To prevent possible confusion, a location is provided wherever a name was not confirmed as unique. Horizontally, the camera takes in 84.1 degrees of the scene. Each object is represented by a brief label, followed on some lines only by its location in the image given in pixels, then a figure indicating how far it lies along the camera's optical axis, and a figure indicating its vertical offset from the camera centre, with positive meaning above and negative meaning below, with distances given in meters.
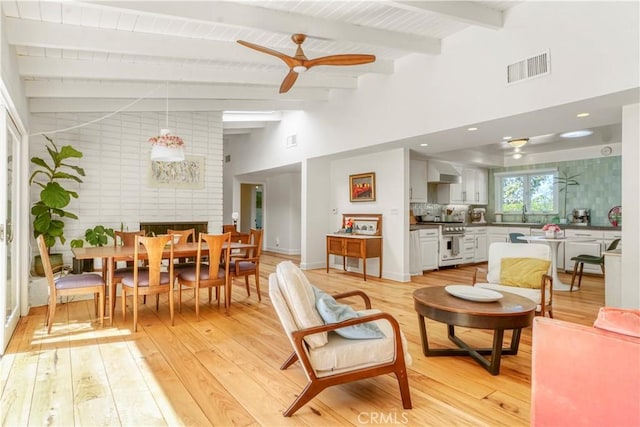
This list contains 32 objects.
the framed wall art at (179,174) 6.43 +0.78
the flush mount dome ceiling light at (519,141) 5.38 +1.15
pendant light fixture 4.05 +0.79
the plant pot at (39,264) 4.66 -0.65
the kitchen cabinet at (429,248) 6.53 -0.62
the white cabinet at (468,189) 7.69 +0.59
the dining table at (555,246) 5.13 -0.49
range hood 7.17 +0.88
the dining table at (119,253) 3.55 -0.39
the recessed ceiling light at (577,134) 5.80 +1.36
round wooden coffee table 2.32 -0.68
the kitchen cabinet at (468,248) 7.39 -0.70
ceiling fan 3.35 +1.49
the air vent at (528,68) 3.51 +1.50
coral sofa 1.32 -0.63
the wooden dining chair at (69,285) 3.30 -0.68
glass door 2.88 -0.10
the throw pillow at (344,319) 2.10 -0.62
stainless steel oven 6.93 -0.58
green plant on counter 7.25 +0.65
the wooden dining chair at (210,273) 3.84 -0.64
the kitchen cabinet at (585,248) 6.09 -0.58
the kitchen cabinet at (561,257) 6.62 -0.79
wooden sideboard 6.04 -0.45
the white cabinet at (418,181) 6.90 +0.68
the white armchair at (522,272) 3.29 -0.58
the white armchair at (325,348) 1.96 -0.76
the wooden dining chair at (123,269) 3.70 -0.63
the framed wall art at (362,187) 6.44 +0.53
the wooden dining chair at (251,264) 4.36 -0.62
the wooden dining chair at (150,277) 3.45 -0.63
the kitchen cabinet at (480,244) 7.65 -0.63
